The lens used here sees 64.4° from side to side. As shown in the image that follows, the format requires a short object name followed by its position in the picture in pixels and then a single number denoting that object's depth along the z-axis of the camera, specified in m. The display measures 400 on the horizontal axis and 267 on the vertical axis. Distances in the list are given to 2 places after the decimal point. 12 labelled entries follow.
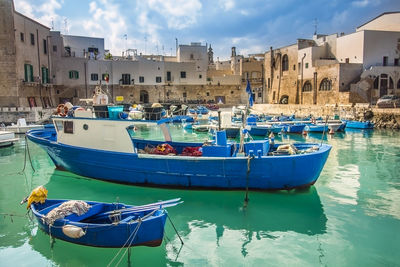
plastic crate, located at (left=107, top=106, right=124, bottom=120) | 11.54
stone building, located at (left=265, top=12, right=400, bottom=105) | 34.41
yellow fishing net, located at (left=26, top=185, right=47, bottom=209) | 7.54
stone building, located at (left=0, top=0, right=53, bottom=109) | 28.61
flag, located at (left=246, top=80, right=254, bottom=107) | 11.34
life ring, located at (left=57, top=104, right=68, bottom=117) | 12.53
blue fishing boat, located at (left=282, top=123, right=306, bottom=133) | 26.80
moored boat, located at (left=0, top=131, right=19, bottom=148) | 19.73
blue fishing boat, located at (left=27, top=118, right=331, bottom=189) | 9.91
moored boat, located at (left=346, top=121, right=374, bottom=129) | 28.84
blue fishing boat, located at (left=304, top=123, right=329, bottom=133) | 27.25
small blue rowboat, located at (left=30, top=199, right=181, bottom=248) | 6.34
